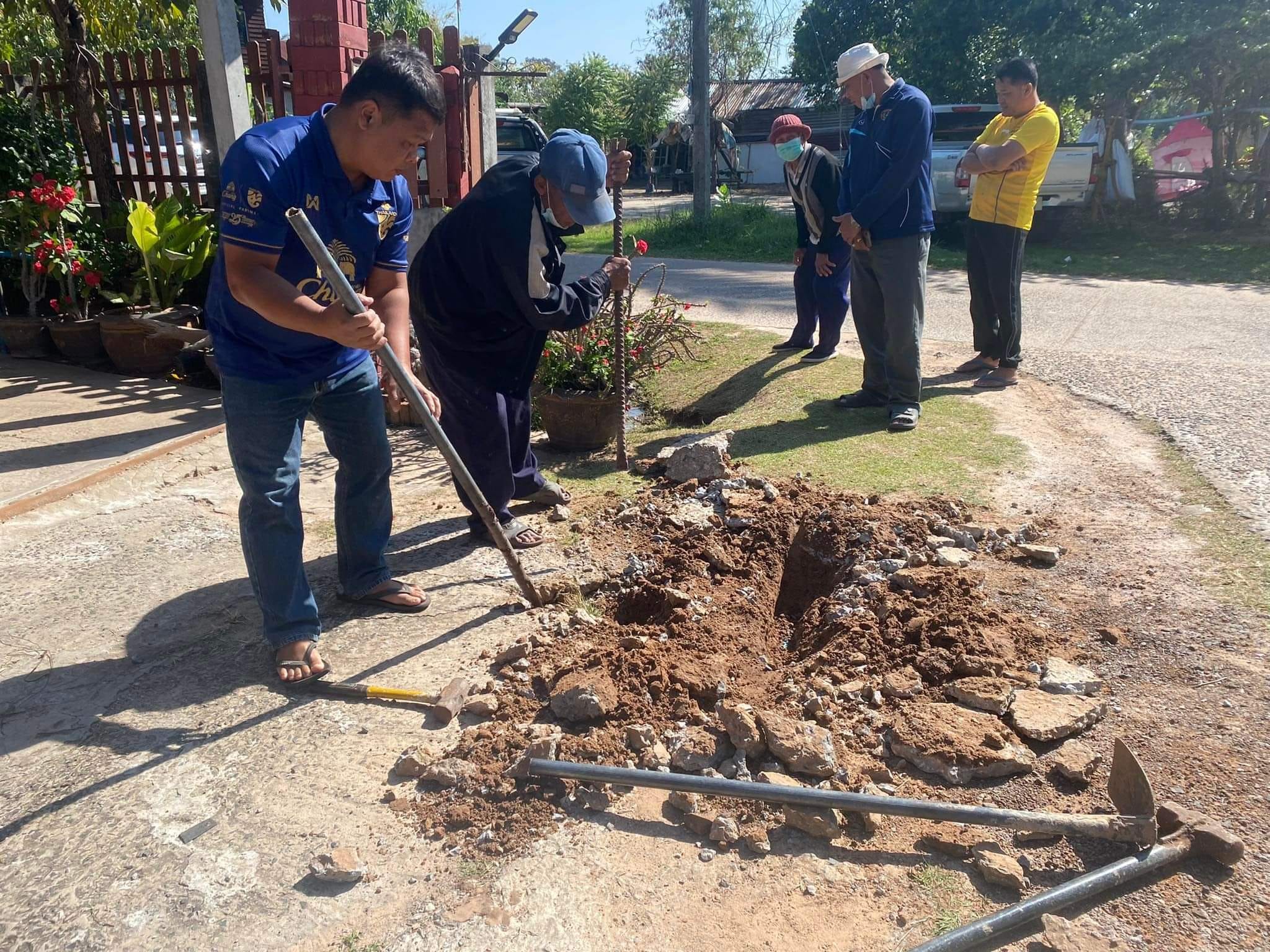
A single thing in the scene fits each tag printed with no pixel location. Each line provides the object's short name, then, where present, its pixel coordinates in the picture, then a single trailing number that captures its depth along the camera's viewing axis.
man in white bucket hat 4.90
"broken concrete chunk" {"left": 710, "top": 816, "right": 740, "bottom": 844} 2.33
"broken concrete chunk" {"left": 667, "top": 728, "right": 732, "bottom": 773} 2.58
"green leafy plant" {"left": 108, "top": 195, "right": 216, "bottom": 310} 6.73
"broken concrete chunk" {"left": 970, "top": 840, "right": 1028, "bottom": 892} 2.16
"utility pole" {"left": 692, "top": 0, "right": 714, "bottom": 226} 13.98
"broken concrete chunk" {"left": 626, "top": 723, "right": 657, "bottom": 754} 2.66
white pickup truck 12.49
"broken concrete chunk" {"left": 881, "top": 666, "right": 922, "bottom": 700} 2.85
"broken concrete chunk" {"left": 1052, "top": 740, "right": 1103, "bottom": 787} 2.46
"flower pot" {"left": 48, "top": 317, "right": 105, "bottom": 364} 7.12
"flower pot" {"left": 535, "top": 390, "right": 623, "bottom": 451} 5.28
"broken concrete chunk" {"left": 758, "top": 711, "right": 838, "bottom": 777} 2.52
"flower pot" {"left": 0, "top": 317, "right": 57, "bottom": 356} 7.29
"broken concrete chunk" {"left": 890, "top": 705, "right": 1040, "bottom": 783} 2.53
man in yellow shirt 5.55
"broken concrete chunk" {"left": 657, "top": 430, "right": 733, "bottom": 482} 4.59
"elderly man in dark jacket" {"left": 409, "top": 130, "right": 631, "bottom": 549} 3.54
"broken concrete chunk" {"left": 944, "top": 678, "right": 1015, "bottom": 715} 2.73
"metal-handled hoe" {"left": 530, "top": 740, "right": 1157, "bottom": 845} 2.21
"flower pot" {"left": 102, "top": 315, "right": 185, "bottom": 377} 6.85
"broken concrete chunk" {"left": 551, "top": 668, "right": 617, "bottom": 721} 2.77
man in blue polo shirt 2.62
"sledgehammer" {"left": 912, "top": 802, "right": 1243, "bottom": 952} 1.97
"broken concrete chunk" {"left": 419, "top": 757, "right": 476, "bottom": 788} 2.54
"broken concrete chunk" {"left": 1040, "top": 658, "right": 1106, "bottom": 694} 2.79
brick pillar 5.83
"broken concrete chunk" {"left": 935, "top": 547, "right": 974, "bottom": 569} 3.57
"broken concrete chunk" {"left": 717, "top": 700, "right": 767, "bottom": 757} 2.59
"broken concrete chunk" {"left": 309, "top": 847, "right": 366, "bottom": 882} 2.20
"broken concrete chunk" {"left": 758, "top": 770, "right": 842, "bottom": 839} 2.32
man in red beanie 6.43
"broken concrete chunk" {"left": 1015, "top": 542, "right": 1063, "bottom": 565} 3.57
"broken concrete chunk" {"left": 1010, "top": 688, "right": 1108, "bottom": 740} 2.62
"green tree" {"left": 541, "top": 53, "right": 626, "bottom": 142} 30.75
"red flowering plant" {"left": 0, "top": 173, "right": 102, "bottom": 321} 6.82
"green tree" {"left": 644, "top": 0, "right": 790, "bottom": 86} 33.38
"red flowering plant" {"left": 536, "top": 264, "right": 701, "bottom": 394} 5.40
